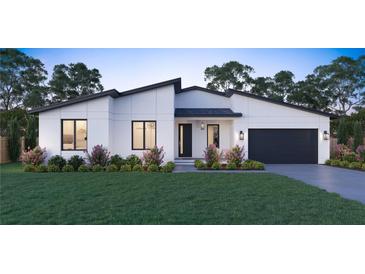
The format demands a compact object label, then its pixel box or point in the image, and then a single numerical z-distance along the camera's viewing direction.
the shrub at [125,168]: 11.20
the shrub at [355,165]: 11.69
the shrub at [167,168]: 10.88
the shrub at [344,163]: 12.36
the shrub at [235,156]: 12.16
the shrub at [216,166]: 11.59
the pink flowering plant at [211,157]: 12.01
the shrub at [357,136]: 15.11
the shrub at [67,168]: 11.09
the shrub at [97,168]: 11.12
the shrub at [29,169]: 11.04
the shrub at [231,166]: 11.69
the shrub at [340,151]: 13.89
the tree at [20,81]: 27.11
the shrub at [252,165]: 11.62
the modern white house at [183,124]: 12.38
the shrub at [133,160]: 11.66
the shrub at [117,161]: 11.56
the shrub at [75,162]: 11.50
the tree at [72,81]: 28.80
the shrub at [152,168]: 10.98
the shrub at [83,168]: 11.13
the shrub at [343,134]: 16.75
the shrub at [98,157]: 11.59
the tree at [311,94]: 28.56
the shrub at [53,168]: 11.00
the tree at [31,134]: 16.27
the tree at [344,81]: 27.02
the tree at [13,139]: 15.65
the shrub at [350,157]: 12.98
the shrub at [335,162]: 12.94
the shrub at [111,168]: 11.05
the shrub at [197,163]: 11.94
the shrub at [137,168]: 11.24
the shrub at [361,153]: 12.40
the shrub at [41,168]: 10.99
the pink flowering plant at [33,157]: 11.52
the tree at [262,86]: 29.67
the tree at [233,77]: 30.03
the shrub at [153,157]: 11.66
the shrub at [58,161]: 11.40
